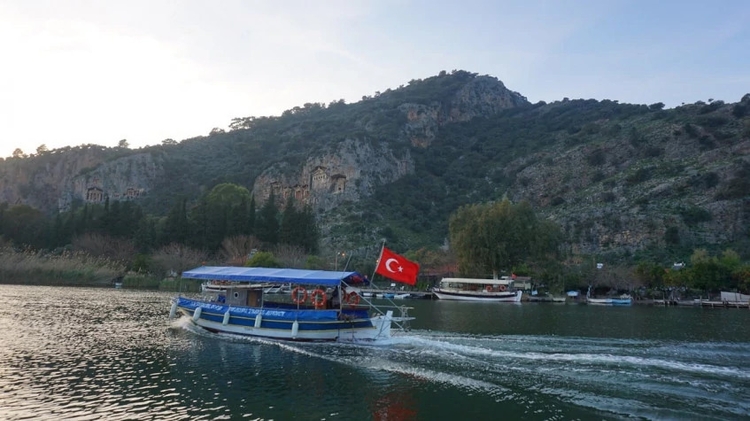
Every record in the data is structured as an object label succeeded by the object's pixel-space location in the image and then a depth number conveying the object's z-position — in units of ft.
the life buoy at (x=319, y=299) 96.27
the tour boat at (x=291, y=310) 91.86
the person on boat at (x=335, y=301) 97.76
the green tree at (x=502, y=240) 263.70
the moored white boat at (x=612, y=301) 228.28
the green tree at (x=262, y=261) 242.78
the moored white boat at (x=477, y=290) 239.91
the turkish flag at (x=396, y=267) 87.86
